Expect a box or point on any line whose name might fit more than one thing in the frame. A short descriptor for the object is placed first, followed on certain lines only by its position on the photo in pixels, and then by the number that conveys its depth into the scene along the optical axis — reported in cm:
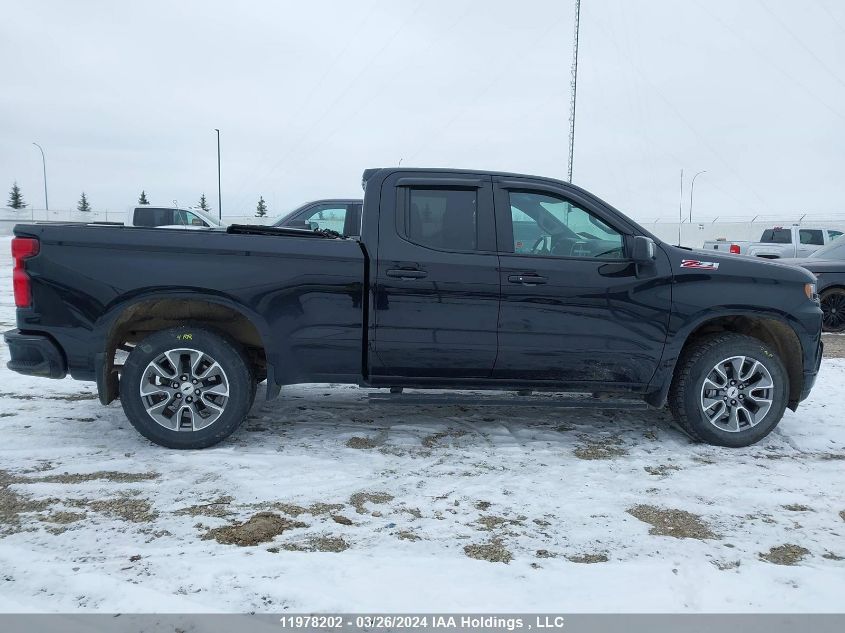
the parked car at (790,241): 1655
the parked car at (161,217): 2025
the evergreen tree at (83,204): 9310
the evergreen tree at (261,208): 8525
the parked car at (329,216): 1023
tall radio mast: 2248
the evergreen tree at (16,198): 8719
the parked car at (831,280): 1021
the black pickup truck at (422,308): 418
